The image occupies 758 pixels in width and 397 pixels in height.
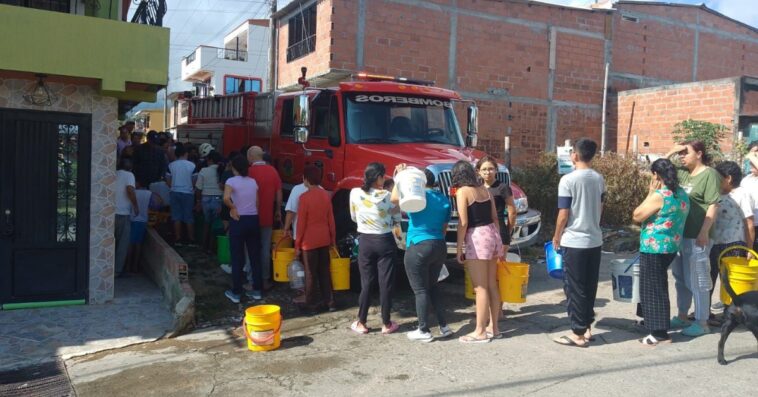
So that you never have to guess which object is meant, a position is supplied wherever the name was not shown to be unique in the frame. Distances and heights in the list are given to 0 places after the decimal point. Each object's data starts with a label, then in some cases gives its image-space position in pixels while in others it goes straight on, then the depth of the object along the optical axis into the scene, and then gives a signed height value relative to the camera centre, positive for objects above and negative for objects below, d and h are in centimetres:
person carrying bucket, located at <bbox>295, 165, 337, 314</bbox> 667 -73
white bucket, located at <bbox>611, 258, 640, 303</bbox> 596 -99
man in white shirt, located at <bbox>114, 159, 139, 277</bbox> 819 -67
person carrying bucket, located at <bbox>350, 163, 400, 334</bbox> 600 -68
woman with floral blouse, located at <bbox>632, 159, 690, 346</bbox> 546 -53
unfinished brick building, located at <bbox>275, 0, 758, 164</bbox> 1730 +391
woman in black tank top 567 -60
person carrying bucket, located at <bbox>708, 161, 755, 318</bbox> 605 -34
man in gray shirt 541 -50
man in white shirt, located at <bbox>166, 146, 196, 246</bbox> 948 -52
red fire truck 755 +46
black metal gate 670 -56
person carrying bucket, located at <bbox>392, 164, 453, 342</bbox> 571 -78
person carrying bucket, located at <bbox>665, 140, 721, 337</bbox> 572 -39
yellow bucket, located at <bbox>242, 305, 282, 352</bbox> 560 -151
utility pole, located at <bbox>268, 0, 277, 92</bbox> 2138 +378
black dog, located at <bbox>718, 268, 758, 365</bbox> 491 -106
